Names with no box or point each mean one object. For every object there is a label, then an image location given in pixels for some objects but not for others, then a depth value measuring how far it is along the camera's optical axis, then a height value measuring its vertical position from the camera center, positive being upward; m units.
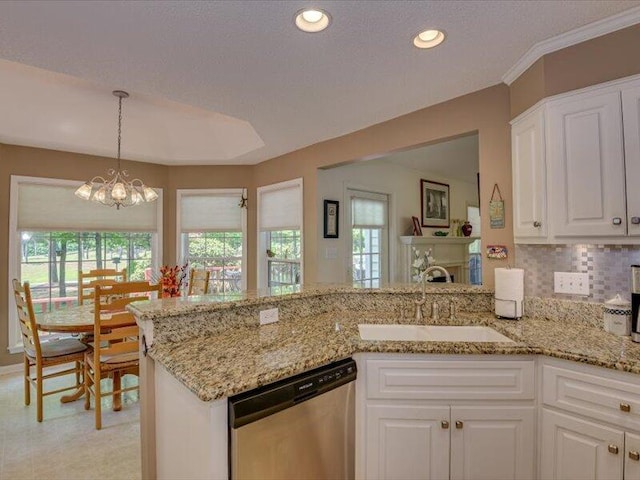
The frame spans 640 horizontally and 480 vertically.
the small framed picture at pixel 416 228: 4.80 +0.26
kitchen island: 1.22 -0.46
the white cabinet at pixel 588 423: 1.37 -0.76
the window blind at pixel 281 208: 4.01 +0.49
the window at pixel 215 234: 4.65 +0.19
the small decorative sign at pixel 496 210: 2.29 +0.24
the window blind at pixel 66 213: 3.66 +0.42
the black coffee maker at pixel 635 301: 1.62 -0.27
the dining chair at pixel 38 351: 2.60 -0.83
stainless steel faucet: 2.11 -0.37
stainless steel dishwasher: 1.18 -0.70
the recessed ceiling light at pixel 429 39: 1.76 +1.09
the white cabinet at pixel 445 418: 1.61 -0.82
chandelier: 3.09 +0.54
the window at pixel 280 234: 4.05 +0.18
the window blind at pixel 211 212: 4.65 +0.49
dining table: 2.53 -0.56
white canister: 1.70 -0.35
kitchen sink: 1.99 -0.51
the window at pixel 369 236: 4.24 +0.15
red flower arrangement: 2.91 -0.29
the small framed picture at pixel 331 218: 3.81 +0.33
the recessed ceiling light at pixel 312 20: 1.60 +1.10
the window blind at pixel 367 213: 4.24 +0.44
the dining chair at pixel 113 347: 2.47 -0.74
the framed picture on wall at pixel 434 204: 5.13 +0.67
